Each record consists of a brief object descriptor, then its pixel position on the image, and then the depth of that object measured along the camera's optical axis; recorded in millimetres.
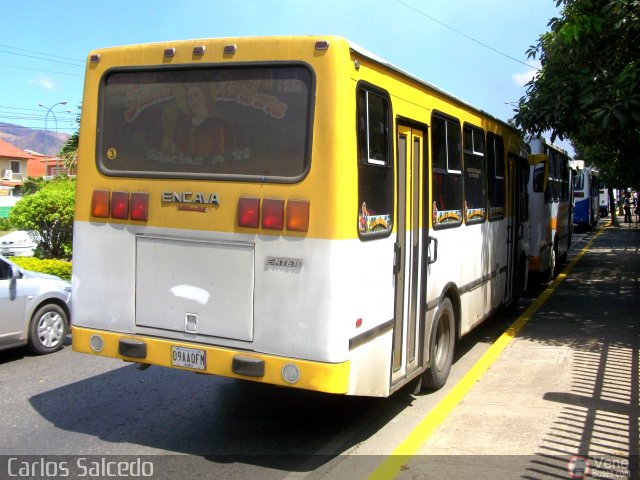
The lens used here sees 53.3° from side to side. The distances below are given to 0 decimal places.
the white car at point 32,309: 7543
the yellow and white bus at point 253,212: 4445
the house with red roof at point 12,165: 69562
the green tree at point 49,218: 14586
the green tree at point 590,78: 8742
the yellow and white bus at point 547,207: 12656
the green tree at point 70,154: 28984
